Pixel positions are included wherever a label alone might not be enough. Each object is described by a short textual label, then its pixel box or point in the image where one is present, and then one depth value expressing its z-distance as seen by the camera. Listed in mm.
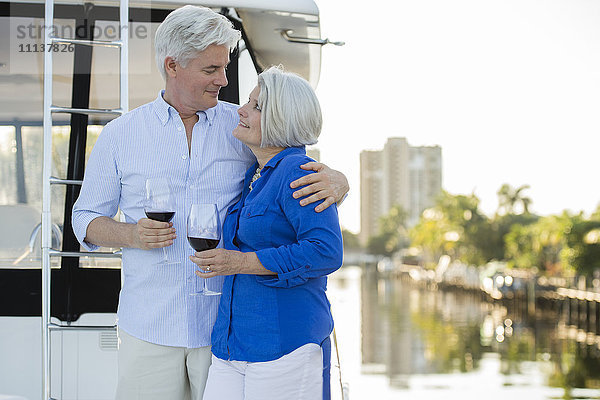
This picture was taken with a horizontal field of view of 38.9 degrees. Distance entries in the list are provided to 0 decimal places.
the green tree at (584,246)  50562
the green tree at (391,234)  149500
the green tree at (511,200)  91125
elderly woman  2582
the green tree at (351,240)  166950
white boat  3971
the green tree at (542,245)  66438
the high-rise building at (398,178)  163000
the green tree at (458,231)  89688
